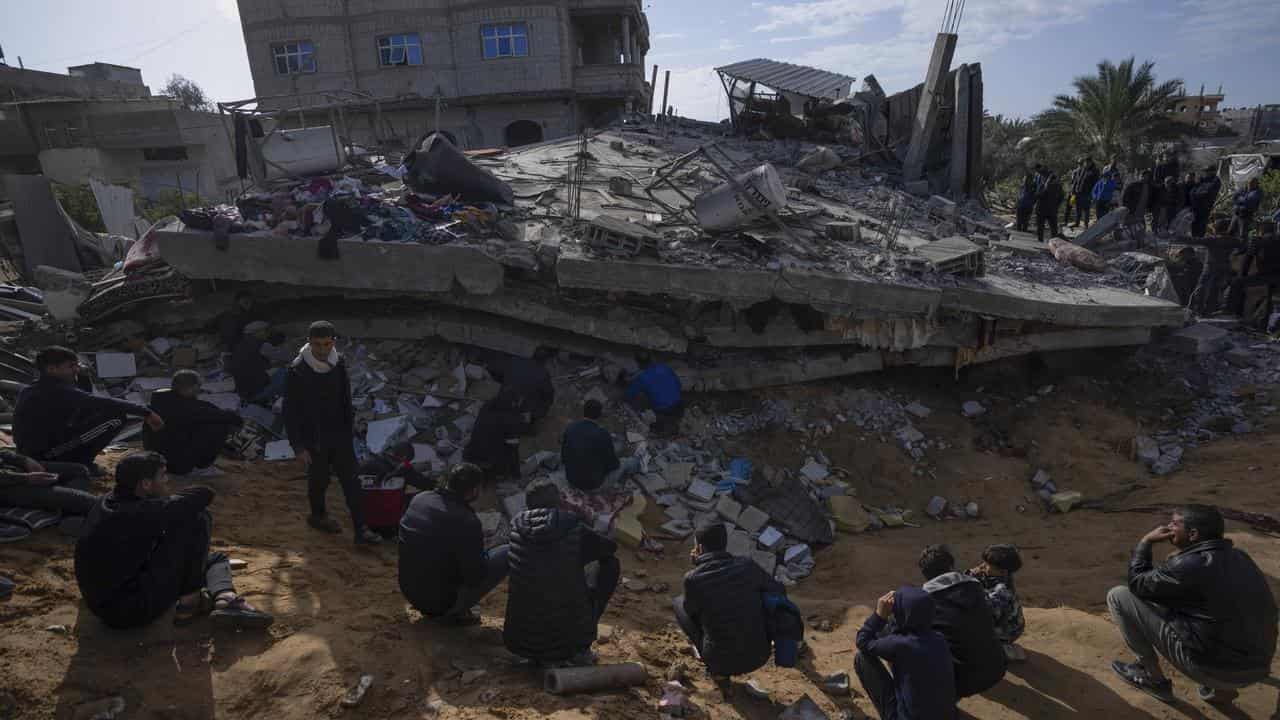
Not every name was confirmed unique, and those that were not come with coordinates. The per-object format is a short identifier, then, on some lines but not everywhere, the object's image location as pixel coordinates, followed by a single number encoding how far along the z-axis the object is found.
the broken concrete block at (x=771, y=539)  5.95
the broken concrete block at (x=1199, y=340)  8.51
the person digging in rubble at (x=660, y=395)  6.79
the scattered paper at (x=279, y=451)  6.00
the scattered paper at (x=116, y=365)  6.66
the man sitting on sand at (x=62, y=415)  4.21
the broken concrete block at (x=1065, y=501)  6.60
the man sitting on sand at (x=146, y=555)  3.17
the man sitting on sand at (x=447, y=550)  3.59
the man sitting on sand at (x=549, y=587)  3.43
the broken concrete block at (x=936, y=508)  6.67
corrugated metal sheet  16.78
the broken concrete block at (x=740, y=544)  5.82
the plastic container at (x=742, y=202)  7.40
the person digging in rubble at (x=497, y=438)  5.93
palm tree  16.84
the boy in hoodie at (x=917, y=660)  3.09
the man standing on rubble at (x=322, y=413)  4.37
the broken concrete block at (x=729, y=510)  6.10
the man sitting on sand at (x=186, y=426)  4.83
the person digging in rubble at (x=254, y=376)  6.49
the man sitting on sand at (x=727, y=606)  3.55
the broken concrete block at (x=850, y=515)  6.32
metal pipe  3.30
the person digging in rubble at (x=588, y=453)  5.74
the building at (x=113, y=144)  22.73
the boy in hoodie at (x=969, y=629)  3.42
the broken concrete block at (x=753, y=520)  6.05
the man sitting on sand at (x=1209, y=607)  3.40
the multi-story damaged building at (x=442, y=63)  21.67
